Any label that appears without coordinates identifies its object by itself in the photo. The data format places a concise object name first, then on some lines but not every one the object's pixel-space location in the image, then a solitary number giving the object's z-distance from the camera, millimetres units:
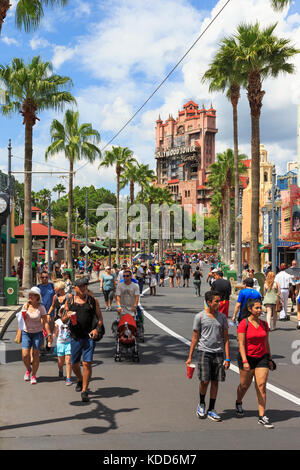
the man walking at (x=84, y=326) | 7991
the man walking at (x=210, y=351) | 6922
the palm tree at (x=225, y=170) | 57281
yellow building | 68625
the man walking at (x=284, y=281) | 17984
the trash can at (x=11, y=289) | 22016
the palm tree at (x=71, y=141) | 38438
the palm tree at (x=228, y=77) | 28469
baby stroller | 10891
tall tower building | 178125
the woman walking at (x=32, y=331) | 9023
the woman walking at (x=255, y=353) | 6754
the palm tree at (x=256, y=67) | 25953
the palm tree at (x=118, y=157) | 58219
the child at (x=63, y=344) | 9078
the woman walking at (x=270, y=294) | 15438
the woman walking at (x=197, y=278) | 28127
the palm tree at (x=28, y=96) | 26578
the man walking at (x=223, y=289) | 13148
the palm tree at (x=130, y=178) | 69125
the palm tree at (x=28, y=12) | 15141
